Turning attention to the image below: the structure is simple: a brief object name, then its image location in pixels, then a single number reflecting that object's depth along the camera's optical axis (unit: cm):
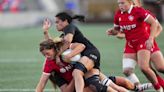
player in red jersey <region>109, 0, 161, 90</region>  2020
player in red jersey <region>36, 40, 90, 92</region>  1891
